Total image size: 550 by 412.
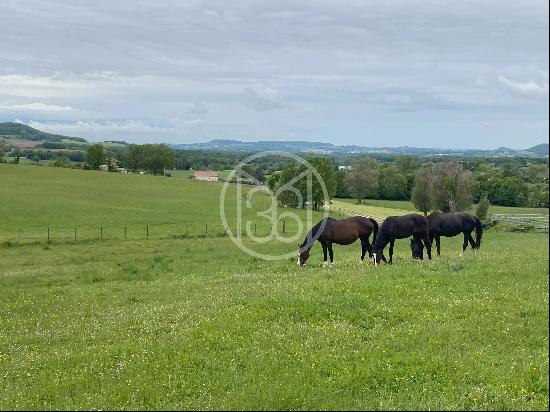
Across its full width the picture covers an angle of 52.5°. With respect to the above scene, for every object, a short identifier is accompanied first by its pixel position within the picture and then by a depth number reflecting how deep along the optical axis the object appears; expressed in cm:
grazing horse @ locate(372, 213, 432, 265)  2331
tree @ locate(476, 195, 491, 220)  7619
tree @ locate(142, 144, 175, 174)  14438
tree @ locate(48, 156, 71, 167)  13738
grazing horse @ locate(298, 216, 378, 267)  2462
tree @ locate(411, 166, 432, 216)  9064
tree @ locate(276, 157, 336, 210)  8856
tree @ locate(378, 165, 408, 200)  12475
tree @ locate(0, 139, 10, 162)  13088
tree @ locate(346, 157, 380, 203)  11512
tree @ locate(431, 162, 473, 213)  8469
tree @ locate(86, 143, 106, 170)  13650
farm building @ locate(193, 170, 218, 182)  14050
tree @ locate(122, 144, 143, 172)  14562
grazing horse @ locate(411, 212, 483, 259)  2584
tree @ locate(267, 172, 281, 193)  9602
